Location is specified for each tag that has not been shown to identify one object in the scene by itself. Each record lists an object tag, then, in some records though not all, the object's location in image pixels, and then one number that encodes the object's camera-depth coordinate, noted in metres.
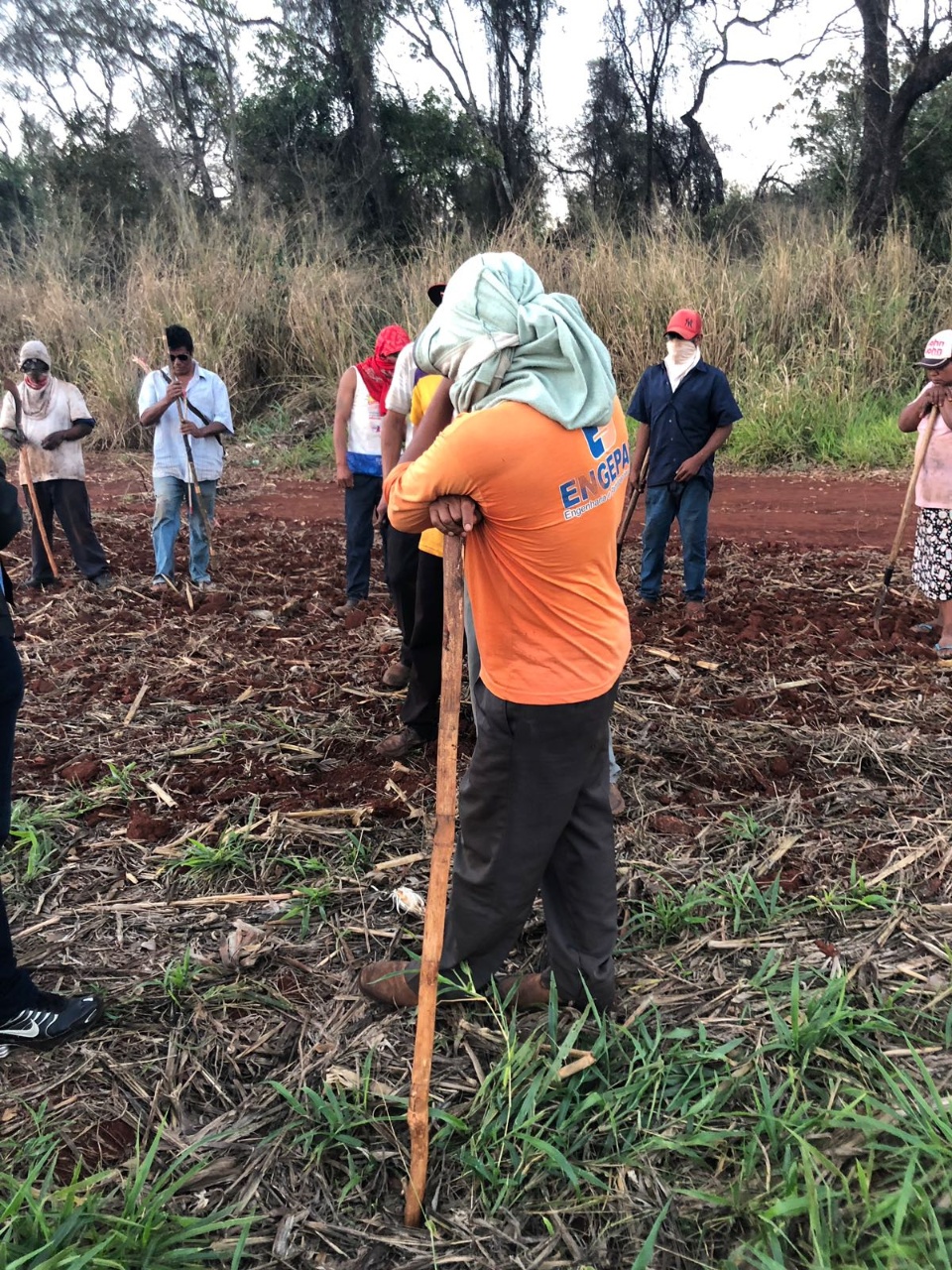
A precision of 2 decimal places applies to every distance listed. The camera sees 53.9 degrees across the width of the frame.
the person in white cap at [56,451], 6.44
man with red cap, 5.40
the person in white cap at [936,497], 4.65
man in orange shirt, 2.01
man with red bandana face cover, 5.45
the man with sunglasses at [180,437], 6.14
